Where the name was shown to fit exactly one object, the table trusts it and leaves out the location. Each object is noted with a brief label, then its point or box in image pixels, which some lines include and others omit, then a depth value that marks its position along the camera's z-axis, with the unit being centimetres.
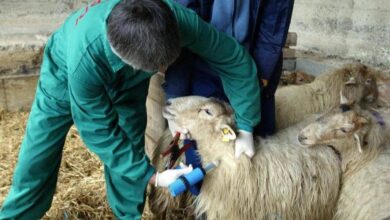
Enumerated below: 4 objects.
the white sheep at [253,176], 236
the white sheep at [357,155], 235
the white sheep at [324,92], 342
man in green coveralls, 169
